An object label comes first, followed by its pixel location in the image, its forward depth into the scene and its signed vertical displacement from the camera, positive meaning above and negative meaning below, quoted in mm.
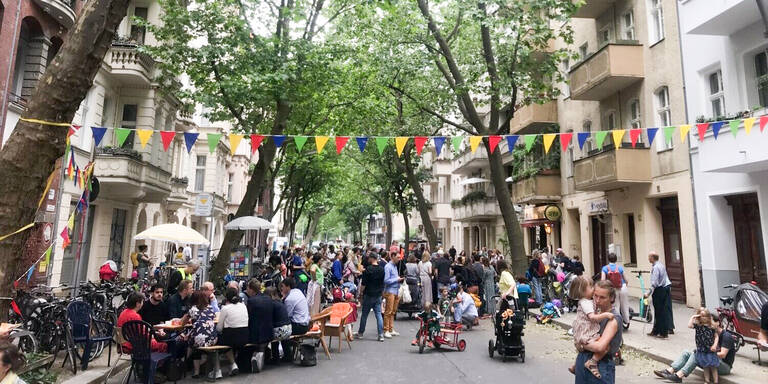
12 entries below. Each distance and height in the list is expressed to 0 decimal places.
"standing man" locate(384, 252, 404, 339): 10820 -1211
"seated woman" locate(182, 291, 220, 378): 7242 -1377
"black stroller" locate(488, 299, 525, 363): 8109 -1578
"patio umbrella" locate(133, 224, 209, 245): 12695 +206
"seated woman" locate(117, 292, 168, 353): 6854 -1155
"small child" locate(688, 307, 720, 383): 6934 -1485
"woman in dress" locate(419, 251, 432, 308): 12617 -909
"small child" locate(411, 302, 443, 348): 9156 -1562
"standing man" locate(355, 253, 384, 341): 10375 -1063
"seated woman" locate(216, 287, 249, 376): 7391 -1377
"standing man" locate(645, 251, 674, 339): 9969 -1182
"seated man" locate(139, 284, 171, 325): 7672 -1157
